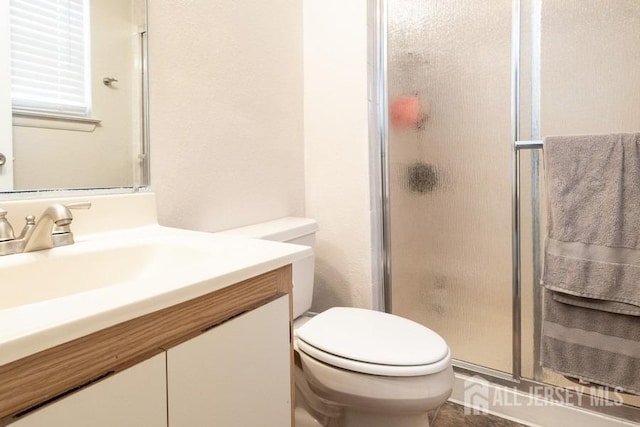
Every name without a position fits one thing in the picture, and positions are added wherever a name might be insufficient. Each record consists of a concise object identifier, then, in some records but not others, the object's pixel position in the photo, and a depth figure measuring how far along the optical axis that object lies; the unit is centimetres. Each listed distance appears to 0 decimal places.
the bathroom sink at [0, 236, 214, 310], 69
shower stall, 129
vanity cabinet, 41
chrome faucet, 74
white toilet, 96
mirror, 84
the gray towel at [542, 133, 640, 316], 116
